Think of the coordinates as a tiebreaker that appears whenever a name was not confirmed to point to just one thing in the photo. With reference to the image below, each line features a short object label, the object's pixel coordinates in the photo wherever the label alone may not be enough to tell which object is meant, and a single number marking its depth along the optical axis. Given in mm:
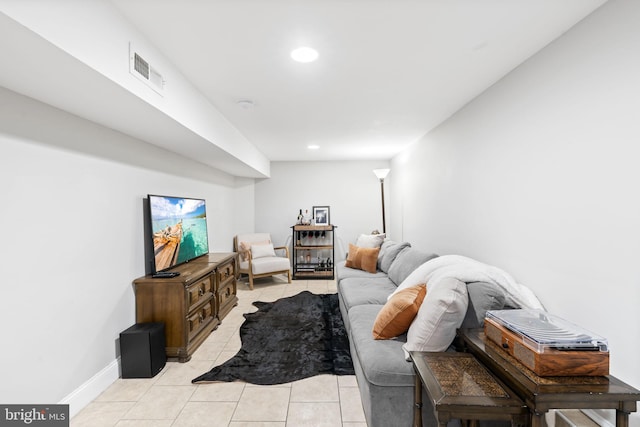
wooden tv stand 2676
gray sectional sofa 1697
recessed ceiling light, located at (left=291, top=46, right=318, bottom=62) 1908
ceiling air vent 1664
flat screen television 2881
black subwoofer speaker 2428
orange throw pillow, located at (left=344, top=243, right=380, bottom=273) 4215
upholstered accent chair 5168
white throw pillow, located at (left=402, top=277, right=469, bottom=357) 1714
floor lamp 5418
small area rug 2490
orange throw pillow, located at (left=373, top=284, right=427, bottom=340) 1961
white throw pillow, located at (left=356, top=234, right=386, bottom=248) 4605
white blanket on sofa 1890
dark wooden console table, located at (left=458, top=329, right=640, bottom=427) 1137
